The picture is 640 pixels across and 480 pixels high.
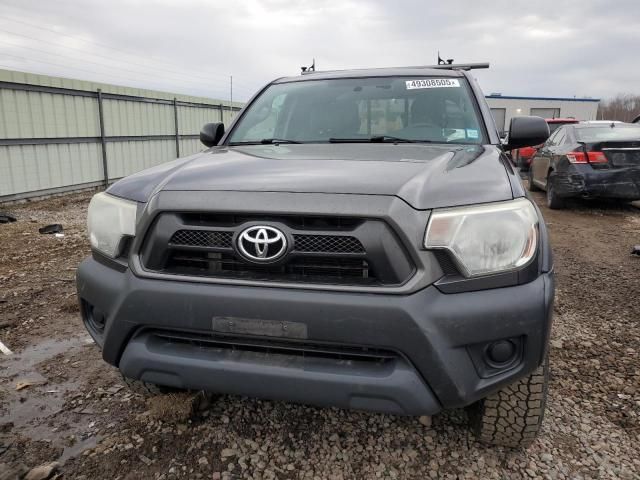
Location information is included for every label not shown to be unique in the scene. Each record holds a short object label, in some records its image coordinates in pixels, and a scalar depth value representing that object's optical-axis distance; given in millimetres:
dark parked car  7211
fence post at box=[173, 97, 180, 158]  14094
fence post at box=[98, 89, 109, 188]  10961
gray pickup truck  1642
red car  11508
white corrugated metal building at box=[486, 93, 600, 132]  29594
